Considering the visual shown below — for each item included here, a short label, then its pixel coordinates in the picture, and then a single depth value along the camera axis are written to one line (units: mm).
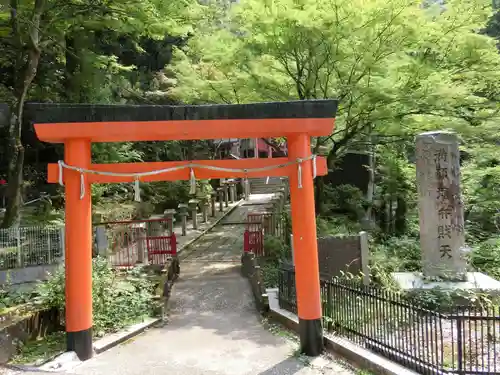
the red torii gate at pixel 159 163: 6480
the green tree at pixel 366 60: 10734
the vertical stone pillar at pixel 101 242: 11341
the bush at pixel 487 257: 12609
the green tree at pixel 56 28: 11289
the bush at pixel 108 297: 8117
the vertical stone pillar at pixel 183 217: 19047
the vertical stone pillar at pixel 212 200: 23219
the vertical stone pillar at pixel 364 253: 10461
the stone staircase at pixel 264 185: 29203
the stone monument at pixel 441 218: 10562
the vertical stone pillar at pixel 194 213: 20342
